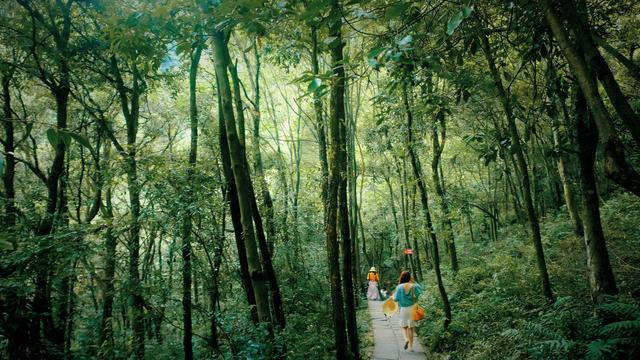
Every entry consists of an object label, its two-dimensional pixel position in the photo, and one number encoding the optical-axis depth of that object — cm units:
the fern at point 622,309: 362
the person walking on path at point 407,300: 820
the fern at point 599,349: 354
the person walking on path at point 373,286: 1801
